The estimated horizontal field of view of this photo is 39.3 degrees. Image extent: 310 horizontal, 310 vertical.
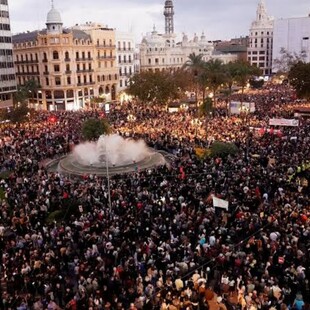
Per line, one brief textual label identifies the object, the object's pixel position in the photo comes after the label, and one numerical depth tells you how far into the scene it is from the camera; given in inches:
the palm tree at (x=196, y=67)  2408.0
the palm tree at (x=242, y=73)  2905.3
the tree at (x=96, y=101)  2682.3
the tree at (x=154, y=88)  2159.2
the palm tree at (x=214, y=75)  2340.1
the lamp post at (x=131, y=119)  1755.4
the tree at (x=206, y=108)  1726.1
